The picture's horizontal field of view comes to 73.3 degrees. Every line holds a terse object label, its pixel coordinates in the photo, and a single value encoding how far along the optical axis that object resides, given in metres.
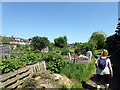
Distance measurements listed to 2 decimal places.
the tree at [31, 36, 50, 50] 22.29
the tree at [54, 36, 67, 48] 40.62
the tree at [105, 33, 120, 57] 13.29
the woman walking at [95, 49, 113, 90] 2.91
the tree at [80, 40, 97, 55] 12.07
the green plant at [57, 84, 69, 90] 2.93
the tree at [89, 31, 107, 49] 29.00
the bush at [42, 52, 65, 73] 4.60
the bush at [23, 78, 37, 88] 3.09
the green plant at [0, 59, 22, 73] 3.20
